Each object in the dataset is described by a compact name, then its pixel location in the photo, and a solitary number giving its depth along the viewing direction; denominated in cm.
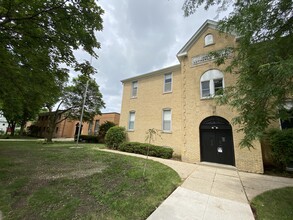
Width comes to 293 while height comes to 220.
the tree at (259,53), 390
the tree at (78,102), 2134
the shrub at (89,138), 2231
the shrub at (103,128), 2086
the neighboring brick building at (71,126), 2484
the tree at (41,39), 467
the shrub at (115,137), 1382
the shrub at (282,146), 694
